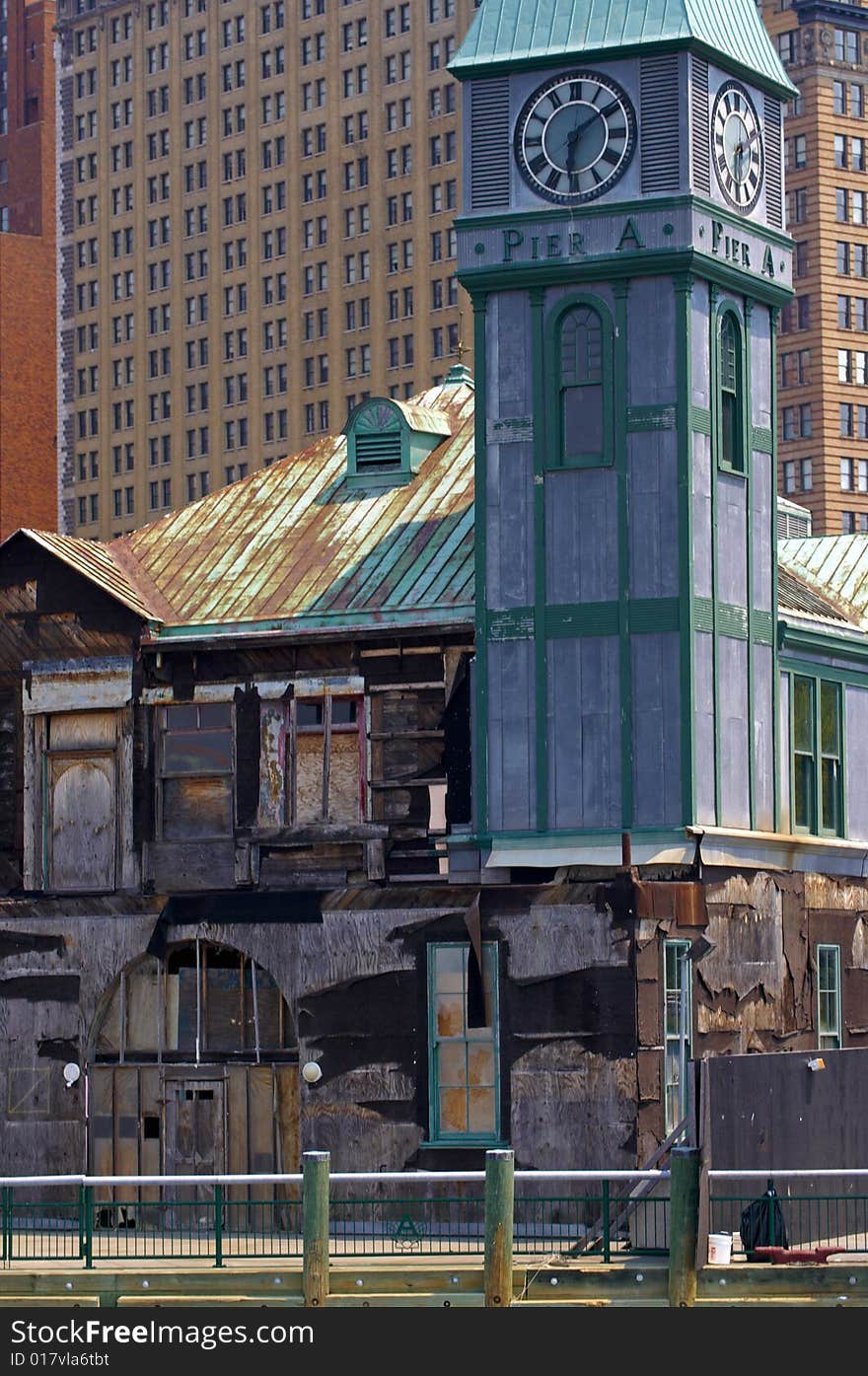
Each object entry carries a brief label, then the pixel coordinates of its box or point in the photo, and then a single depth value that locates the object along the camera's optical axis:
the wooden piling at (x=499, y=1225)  35.03
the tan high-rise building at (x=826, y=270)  161.75
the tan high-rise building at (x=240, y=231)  171.62
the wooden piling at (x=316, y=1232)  35.19
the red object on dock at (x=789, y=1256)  35.41
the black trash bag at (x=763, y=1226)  36.41
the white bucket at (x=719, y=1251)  35.56
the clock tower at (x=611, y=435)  44.31
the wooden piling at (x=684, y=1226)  34.94
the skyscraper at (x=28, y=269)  179.12
